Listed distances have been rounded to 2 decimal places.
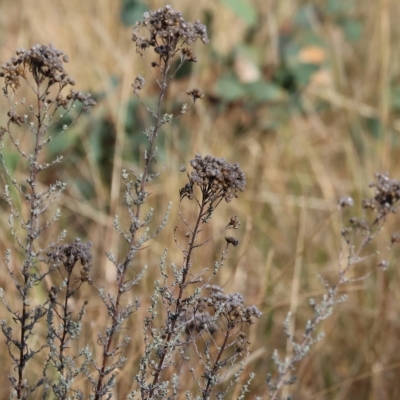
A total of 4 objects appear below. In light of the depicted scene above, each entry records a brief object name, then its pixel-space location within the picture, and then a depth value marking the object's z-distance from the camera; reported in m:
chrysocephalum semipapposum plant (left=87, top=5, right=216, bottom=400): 2.18
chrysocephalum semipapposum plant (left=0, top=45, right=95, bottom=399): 2.21
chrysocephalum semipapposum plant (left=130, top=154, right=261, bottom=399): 2.05
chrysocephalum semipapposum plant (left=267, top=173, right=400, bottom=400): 2.62
